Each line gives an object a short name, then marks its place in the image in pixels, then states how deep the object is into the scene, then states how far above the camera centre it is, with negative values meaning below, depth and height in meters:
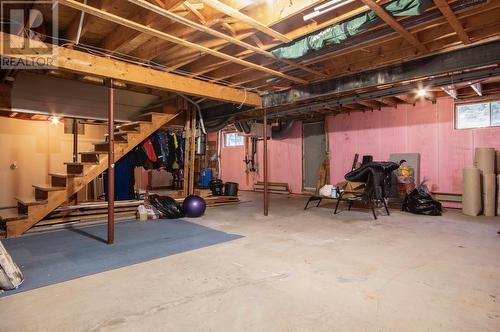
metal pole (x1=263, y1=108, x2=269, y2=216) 5.47 -0.42
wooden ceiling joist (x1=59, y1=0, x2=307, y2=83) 2.40 +1.37
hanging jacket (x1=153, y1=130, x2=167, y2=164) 6.18 +0.46
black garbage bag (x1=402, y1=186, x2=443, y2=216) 5.35 -0.77
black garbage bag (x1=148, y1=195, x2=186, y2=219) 5.19 -0.78
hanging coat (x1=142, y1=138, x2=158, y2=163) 6.01 +0.37
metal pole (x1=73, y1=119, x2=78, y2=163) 5.74 +0.73
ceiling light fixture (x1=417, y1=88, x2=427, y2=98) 5.84 +1.53
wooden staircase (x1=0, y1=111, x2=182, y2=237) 3.99 -0.21
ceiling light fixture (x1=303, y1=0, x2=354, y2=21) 2.47 +1.44
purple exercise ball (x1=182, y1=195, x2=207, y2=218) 5.24 -0.78
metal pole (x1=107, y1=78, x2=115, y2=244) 3.58 +0.04
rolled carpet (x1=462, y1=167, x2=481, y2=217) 5.31 -0.51
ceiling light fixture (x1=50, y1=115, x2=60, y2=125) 7.13 +1.20
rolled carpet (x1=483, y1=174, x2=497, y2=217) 5.24 -0.57
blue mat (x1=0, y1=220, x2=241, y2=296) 2.69 -1.00
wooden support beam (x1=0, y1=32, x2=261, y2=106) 3.16 +1.25
